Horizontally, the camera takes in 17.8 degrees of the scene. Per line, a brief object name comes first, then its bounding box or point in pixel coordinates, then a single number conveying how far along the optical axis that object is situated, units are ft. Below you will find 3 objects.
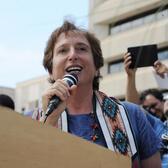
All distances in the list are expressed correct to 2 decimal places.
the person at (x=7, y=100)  11.65
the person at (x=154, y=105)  10.60
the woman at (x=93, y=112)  6.89
